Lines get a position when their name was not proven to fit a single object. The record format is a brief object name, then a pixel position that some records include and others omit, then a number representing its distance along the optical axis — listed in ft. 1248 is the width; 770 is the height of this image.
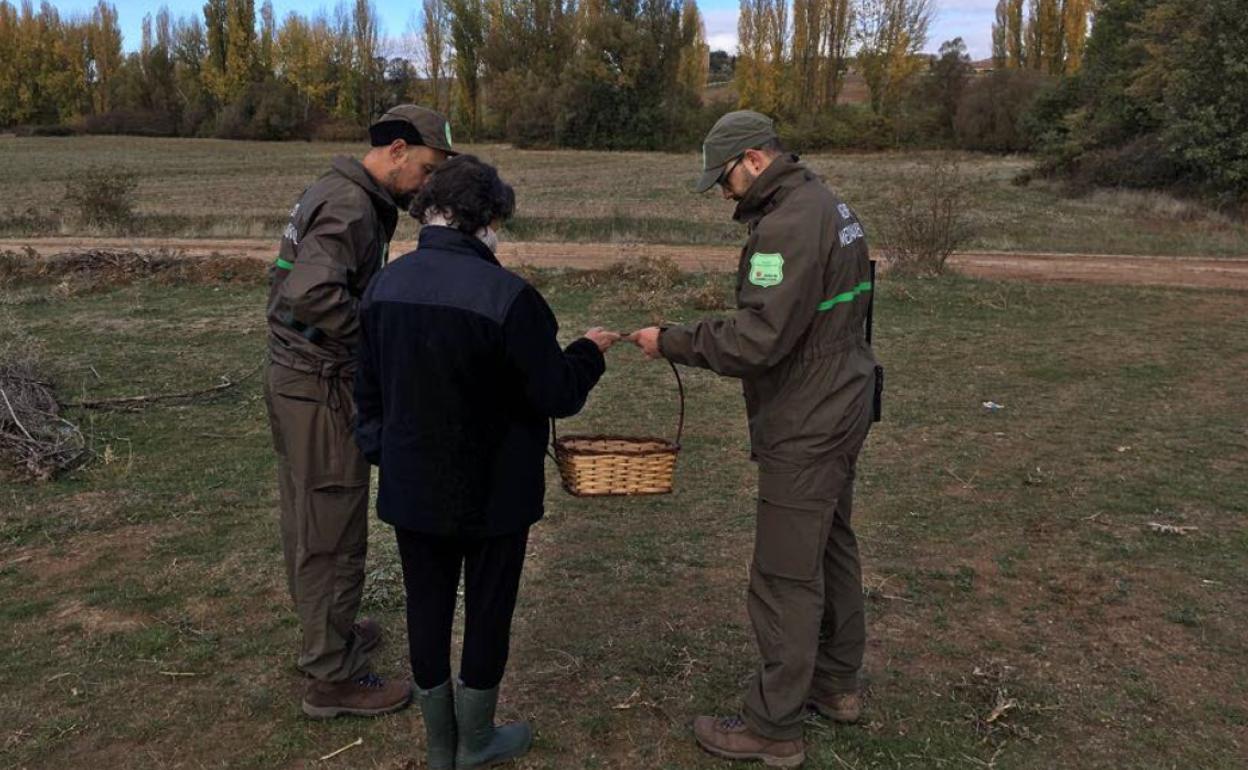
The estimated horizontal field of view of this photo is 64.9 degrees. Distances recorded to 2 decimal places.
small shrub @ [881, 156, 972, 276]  46.91
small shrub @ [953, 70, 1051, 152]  163.63
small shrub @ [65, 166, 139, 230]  73.46
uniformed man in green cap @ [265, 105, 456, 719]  10.59
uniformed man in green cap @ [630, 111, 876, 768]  9.64
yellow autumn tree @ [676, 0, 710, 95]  199.72
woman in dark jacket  8.56
